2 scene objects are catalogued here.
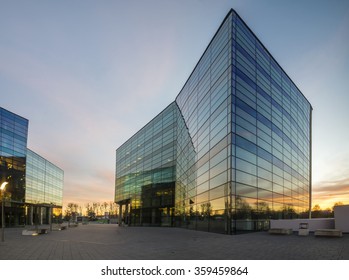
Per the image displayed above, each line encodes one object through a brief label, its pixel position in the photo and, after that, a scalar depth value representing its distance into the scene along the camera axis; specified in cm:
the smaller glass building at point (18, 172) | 6332
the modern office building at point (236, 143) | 2938
